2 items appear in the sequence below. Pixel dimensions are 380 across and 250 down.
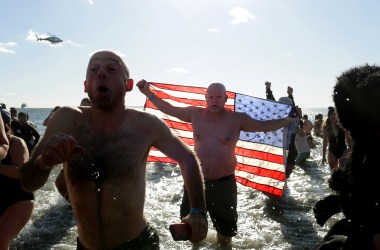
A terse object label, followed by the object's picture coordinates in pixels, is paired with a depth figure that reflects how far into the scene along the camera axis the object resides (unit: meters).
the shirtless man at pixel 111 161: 2.51
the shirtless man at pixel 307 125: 14.34
